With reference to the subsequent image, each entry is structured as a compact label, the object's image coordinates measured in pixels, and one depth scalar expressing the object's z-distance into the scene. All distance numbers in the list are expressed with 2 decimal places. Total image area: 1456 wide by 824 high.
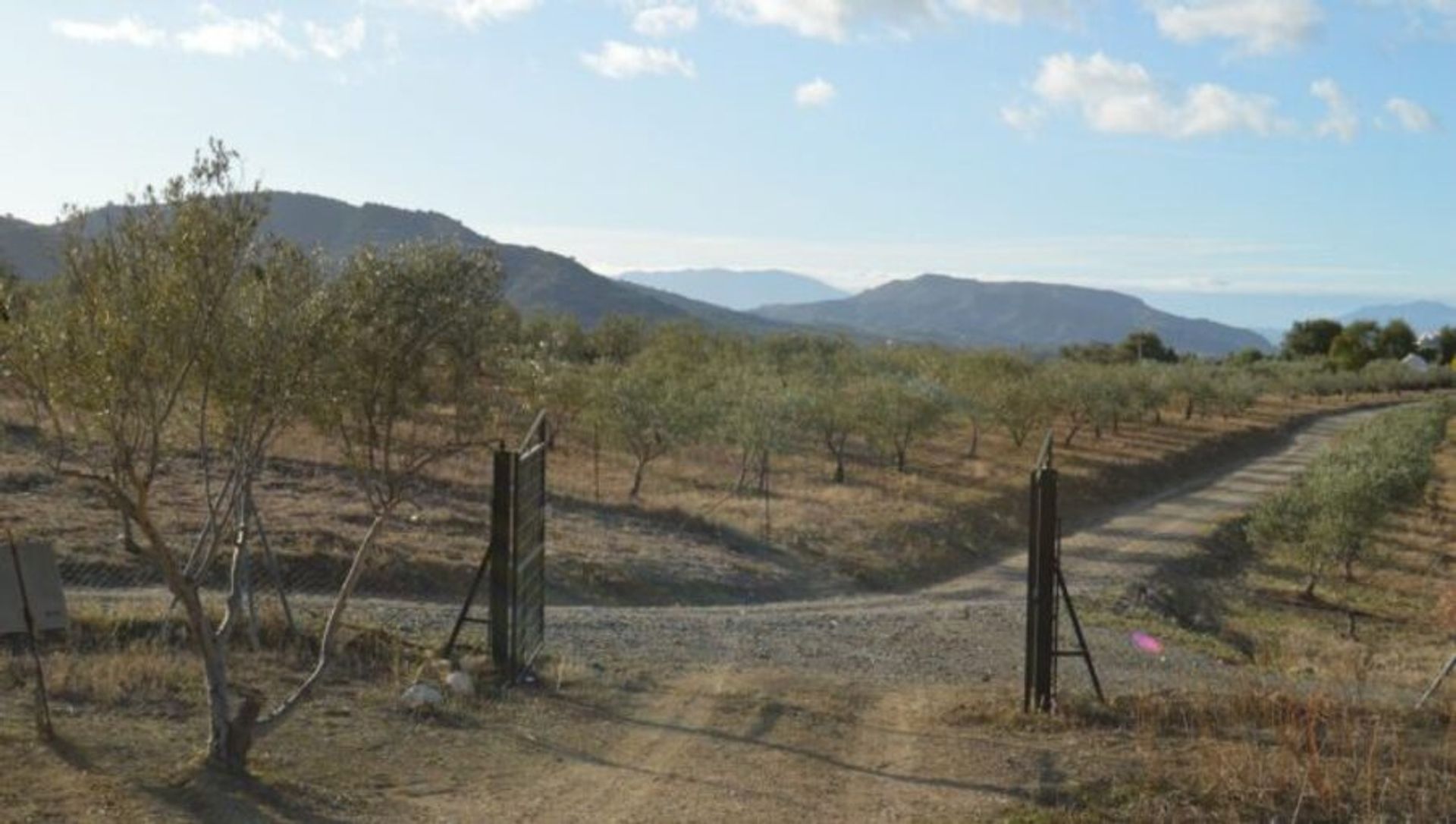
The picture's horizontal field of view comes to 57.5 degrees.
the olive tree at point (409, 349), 11.08
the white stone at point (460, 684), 11.98
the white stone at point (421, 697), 11.49
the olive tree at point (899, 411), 42.81
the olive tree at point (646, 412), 33.56
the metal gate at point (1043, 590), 11.48
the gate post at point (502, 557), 12.29
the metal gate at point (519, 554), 12.28
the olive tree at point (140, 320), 8.26
